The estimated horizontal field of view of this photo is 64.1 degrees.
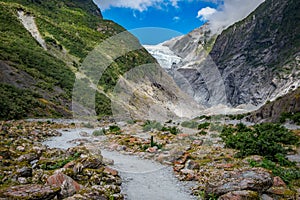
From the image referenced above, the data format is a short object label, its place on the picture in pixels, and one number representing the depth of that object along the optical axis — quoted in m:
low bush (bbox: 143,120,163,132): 23.53
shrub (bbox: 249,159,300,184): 7.04
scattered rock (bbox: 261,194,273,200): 5.61
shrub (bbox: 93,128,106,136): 20.20
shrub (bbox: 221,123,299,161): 10.08
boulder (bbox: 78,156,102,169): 7.76
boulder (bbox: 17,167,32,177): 6.54
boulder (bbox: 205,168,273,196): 5.66
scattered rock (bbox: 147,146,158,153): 12.56
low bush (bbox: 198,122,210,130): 25.95
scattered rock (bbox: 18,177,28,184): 6.13
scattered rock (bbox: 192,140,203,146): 14.68
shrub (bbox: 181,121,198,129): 29.71
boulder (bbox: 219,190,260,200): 5.16
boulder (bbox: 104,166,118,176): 7.88
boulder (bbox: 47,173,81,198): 5.50
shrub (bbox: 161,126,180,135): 20.08
